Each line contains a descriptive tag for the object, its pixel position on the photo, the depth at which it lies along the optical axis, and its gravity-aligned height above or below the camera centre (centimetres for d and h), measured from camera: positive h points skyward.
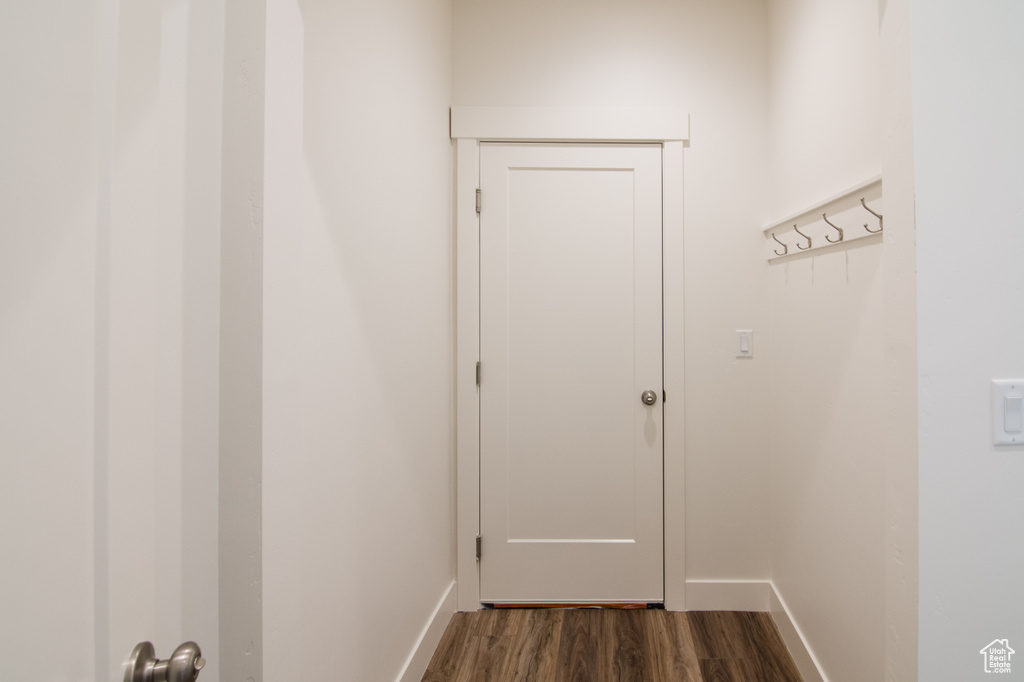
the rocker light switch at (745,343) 218 +0
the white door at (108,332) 51 +1
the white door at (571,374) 220 -14
